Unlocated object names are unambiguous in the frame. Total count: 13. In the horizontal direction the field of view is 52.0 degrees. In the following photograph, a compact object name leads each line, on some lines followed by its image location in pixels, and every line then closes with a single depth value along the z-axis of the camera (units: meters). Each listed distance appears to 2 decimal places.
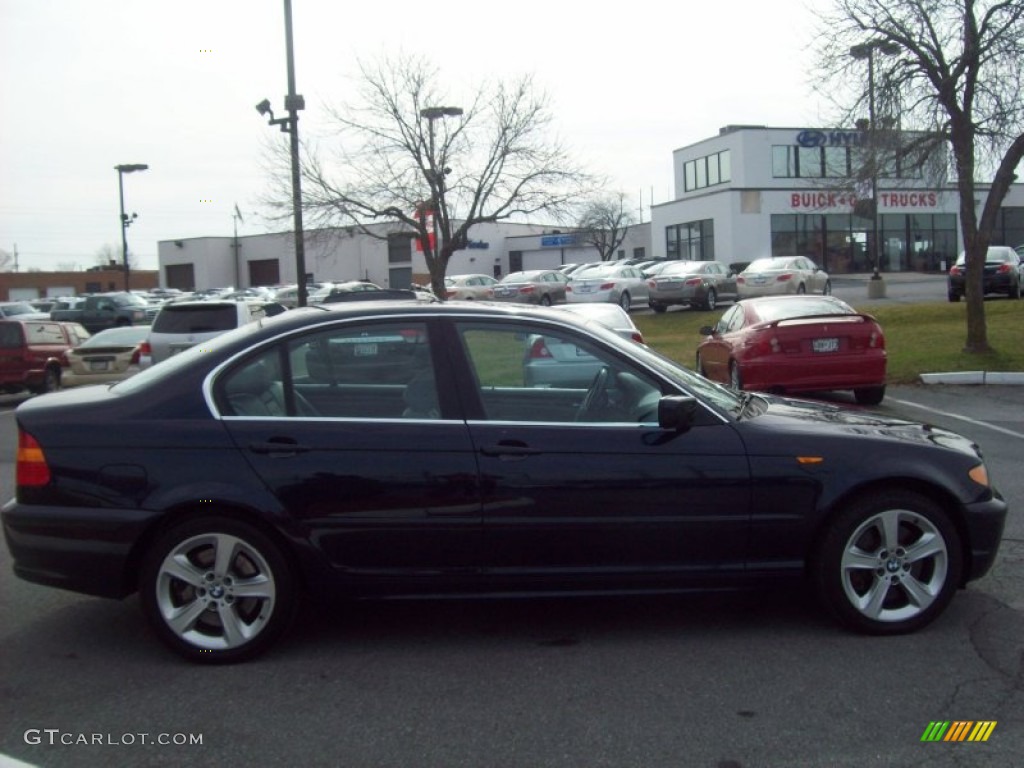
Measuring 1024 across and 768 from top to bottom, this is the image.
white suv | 15.96
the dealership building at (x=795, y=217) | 53.72
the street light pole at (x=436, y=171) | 26.75
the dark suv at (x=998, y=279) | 29.11
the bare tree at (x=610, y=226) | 67.71
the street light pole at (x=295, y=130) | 19.86
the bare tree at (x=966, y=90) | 15.63
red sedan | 12.69
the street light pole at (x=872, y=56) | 16.31
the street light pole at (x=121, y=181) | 48.72
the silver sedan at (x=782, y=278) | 30.94
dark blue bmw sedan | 4.80
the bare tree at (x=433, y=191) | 27.05
